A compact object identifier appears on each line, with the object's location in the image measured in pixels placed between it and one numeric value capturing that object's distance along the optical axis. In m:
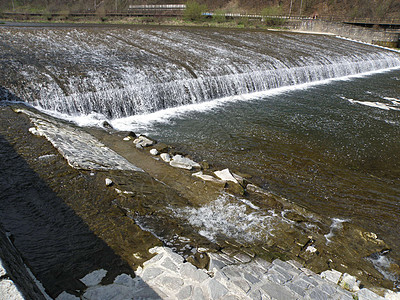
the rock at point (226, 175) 6.32
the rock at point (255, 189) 6.10
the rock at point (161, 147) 7.64
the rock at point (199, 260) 3.82
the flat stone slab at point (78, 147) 5.94
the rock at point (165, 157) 7.08
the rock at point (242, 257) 4.08
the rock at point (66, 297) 3.12
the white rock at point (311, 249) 4.63
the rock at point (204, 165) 7.01
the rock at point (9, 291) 2.00
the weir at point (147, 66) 10.28
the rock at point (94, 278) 3.35
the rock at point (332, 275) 4.04
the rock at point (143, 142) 7.78
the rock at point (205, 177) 6.28
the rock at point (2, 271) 2.13
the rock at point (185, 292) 3.25
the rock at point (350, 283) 3.91
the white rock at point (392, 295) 3.96
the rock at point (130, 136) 8.11
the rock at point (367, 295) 3.75
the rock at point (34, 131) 6.72
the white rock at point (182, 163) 6.80
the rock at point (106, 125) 9.17
